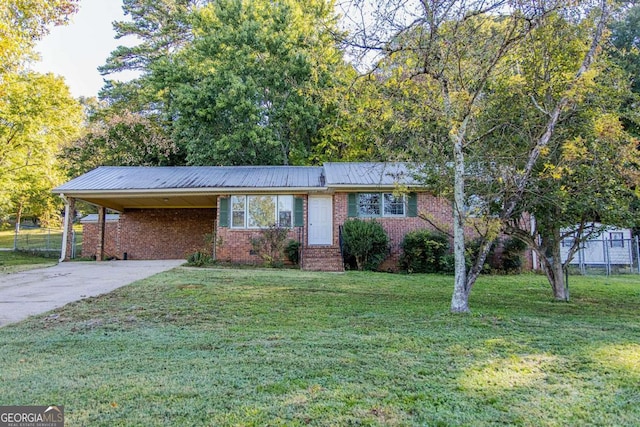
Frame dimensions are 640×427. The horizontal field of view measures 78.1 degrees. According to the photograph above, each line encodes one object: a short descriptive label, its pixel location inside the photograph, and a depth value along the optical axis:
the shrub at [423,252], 12.34
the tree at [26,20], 10.05
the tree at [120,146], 19.64
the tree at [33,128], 17.00
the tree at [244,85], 17.98
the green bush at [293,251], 13.27
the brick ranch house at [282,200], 13.52
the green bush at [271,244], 13.30
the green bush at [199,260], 12.48
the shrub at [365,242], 12.47
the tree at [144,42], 23.34
